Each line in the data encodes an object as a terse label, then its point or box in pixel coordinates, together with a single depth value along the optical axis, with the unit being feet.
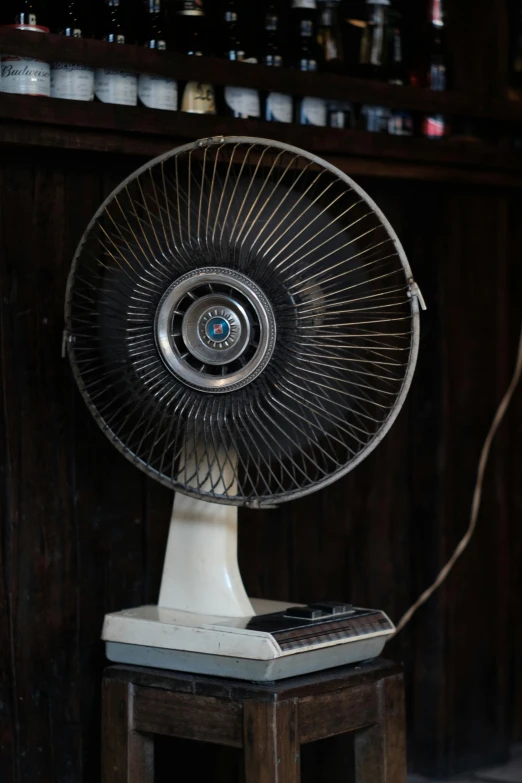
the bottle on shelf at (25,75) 5.95
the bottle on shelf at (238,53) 6.86
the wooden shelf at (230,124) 5.96
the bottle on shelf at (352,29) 7.90
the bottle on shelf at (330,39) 7.68
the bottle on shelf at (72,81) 6.13
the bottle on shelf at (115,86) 6.31
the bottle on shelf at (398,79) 7.80
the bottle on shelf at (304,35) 7.47
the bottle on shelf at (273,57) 7.04
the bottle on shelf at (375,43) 7.84
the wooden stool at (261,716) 5.56
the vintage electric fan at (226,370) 5.61
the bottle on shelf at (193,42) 6.72
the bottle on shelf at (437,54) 8.11
